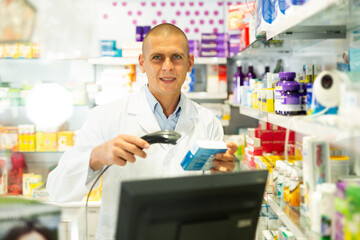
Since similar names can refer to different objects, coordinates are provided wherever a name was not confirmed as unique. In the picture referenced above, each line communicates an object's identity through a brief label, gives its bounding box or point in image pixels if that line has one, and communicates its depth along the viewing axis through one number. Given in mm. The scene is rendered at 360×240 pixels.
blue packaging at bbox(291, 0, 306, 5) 1522
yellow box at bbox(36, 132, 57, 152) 3967
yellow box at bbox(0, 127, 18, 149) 3941
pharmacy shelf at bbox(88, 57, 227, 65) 3873
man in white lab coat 1990
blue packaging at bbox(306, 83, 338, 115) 1270
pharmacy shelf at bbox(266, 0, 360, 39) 1226
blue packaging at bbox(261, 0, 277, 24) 2057
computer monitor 912
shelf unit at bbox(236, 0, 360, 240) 1166
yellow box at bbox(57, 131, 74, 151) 3979
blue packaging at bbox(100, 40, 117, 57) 3943
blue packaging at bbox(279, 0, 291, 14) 1766
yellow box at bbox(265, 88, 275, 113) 2062
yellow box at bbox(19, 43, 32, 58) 3977
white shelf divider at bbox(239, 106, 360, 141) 1086
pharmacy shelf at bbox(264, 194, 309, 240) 1357
